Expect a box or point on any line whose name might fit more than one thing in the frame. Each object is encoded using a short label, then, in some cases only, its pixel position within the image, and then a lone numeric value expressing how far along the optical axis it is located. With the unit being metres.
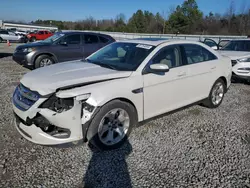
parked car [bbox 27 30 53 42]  27.12
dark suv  7.70
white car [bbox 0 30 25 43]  25.73
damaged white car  2.64
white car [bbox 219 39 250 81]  6.76
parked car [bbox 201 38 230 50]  14.12
